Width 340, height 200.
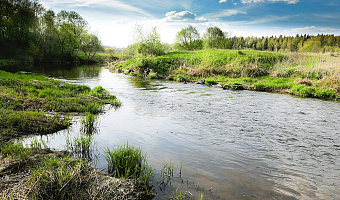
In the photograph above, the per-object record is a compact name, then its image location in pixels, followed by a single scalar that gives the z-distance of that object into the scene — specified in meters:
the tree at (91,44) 74.13
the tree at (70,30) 67.00
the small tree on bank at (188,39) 80.44
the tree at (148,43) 47.35
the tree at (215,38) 77.58
